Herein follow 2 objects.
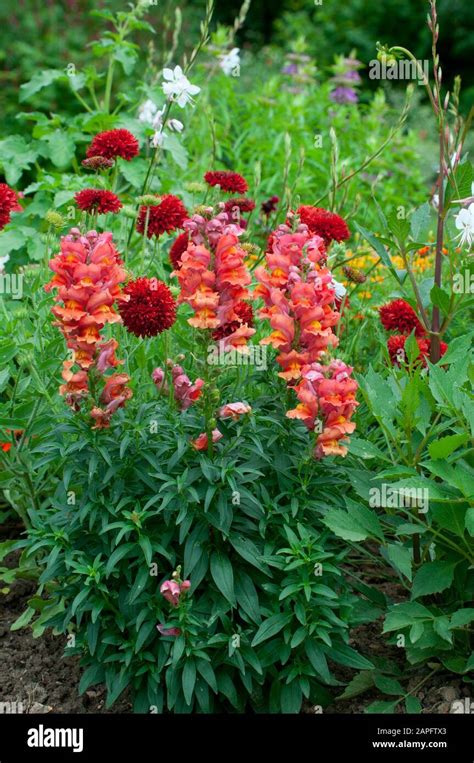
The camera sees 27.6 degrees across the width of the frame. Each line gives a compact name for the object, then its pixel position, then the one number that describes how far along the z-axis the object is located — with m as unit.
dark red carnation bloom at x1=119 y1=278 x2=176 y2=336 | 2.50
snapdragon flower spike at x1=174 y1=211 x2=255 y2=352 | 2.38
